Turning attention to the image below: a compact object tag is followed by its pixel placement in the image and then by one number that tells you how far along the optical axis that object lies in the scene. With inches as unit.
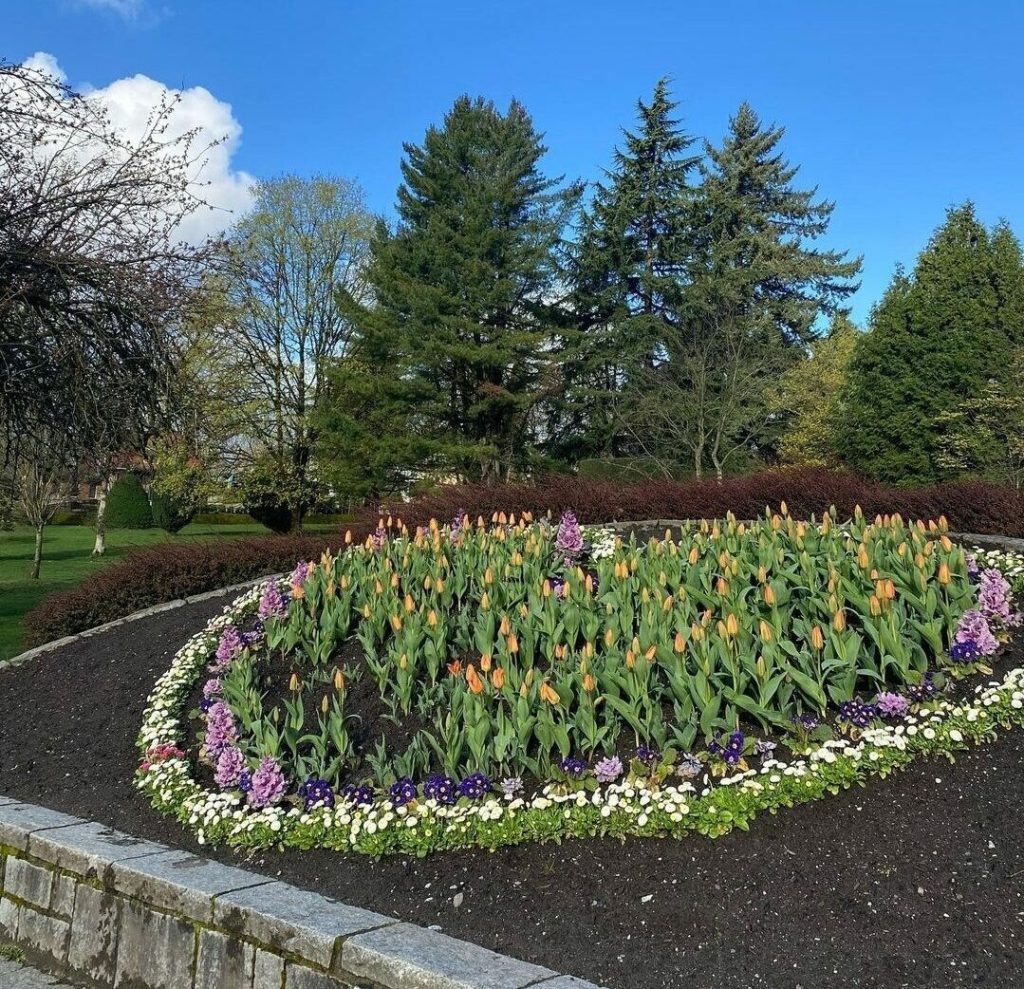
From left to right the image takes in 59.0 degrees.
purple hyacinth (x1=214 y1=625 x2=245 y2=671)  214.2
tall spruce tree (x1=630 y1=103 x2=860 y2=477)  815.7
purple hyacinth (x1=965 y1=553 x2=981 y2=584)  204.6
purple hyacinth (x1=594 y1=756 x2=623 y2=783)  135.5
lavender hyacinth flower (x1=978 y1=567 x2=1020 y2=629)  174.4
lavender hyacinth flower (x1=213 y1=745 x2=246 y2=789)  156.5
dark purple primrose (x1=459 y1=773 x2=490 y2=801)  137.4
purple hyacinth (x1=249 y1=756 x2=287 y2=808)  146.9
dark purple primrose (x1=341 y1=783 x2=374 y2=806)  141.3
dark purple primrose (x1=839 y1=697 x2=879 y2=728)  141.2
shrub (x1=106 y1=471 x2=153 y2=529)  1150.3
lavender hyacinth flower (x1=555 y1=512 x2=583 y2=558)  256.2
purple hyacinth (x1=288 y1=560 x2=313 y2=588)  239.5
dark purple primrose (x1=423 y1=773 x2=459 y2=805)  137.9
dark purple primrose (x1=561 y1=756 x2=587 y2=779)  137.0
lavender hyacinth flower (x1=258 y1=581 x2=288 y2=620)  229.9
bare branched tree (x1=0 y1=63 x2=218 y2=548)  293.4
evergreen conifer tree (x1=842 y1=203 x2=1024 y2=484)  700.0
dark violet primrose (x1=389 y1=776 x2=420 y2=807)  138.8
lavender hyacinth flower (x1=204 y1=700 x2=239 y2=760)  167.6
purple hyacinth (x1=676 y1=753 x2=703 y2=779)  135.1
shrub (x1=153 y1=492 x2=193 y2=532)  1058.7
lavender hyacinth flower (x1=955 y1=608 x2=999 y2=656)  158.1
